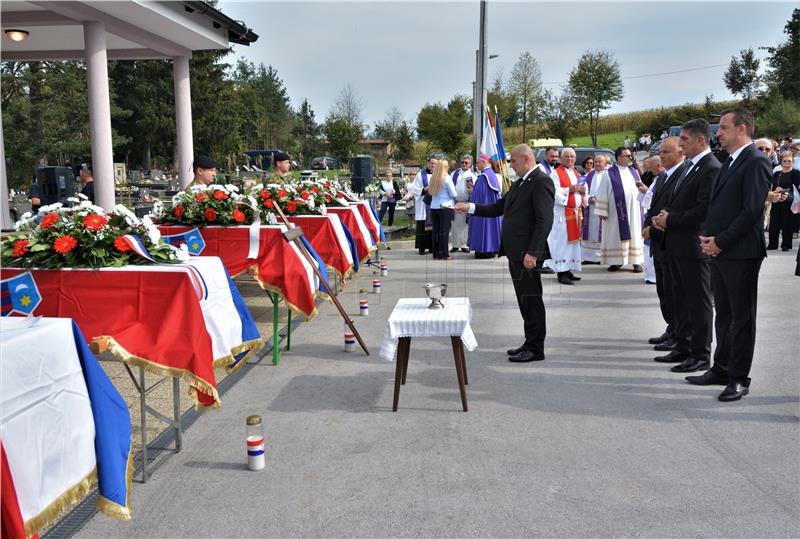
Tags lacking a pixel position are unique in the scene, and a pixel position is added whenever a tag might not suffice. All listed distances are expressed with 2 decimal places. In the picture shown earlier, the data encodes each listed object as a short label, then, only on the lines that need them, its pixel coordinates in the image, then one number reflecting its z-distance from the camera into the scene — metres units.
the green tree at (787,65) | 46.75
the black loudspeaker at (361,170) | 23.84
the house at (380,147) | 65.90
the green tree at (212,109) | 53.16
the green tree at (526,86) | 49.44
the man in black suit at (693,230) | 6.25
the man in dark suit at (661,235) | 6.87
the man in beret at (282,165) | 10.12
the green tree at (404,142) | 56.16
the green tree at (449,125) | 48.72
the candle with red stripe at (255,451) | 4.34
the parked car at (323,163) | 53.01
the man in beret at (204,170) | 8.71
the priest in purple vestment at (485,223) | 14.55
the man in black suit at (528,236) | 6.53
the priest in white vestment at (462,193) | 14.88
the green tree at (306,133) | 71.56
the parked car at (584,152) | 22.07
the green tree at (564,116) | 50.69
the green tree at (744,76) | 53.16
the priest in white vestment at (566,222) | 11.80
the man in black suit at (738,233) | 5.33
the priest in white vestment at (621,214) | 12.35
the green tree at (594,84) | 49.66
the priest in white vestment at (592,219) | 12.60
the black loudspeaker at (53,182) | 14.16
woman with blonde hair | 14.09
